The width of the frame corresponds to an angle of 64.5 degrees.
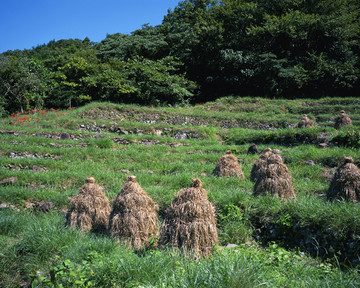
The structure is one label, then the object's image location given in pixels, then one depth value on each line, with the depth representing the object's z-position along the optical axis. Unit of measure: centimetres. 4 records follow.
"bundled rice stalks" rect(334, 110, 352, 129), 1334
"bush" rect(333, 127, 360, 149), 948
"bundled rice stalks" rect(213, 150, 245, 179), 755
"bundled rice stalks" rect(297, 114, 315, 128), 1419
